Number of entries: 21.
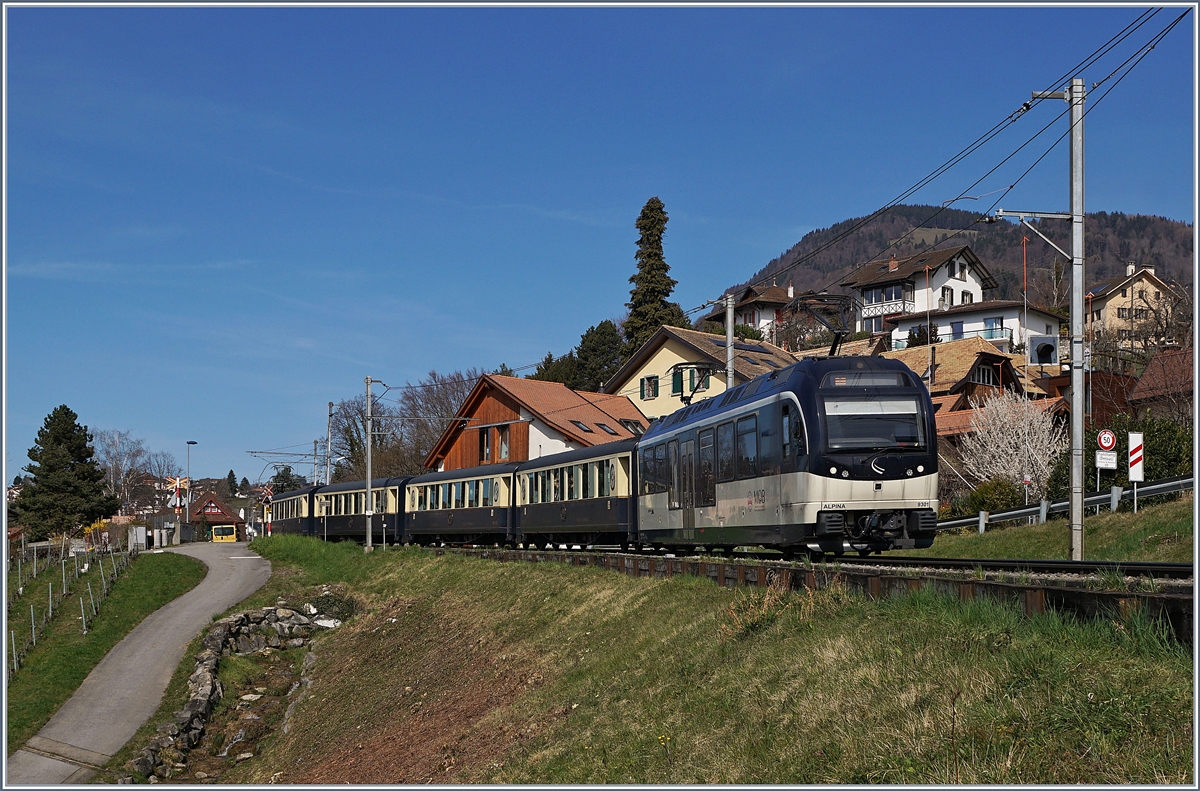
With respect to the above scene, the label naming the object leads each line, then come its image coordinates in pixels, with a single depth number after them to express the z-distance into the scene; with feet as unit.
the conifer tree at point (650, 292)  256.11
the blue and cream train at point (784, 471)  57.06
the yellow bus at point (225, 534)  296.10
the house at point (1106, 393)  164.76
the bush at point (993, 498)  120.06
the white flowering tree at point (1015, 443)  137.59
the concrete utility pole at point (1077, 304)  62.54
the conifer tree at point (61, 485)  248.93
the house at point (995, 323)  296.71
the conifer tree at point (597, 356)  299.79
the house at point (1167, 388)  141.08
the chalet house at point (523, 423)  177.68
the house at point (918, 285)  350.43
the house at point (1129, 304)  229.66
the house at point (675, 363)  179.32
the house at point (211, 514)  328.29
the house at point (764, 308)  378.18
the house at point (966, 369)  187.21
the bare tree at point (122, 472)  381.81
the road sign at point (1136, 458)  80.18
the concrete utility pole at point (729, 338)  94.63
